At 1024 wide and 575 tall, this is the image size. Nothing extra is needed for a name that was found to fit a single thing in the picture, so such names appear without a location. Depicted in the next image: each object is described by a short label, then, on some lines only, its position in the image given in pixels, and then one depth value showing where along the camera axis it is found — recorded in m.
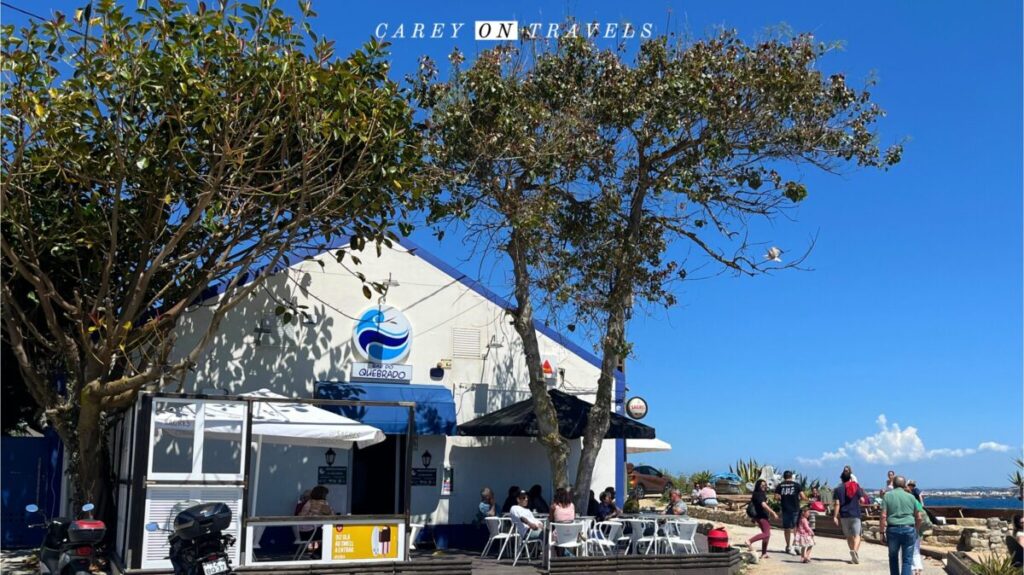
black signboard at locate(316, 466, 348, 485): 16.30
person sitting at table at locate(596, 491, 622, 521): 16.11
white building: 16.19
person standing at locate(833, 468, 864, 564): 16.05
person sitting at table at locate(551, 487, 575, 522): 14.12
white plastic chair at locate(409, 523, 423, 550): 16.48
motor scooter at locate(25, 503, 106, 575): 10.55
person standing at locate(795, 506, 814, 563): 16.66
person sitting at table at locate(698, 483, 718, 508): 21.08
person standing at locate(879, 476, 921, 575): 13.30
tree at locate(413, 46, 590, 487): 14.95
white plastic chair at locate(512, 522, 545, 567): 14.35
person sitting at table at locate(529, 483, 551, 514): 16.52
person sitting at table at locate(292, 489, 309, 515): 14.98
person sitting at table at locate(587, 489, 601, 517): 16.41
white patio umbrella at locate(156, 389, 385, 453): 12.53
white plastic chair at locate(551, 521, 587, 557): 13.98
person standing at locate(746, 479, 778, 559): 17.09
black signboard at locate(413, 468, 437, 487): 16.89
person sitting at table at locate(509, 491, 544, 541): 14.20
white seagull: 15.62
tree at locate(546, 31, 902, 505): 15.27
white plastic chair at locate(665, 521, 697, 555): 14.85
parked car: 35.19
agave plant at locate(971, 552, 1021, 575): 12.62
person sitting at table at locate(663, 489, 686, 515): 16.48
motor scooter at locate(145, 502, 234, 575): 9.85
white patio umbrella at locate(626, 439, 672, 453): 24.19
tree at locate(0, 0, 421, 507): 11.90
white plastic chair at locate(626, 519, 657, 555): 15.20
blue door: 15.94
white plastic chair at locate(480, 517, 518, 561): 14.64
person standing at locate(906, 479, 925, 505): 17.03
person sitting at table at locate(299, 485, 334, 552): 14.34
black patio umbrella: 16.41
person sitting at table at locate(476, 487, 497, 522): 16.25
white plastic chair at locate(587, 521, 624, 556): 14.85
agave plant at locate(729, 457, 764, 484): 34.56
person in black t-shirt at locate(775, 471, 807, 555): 17.20
